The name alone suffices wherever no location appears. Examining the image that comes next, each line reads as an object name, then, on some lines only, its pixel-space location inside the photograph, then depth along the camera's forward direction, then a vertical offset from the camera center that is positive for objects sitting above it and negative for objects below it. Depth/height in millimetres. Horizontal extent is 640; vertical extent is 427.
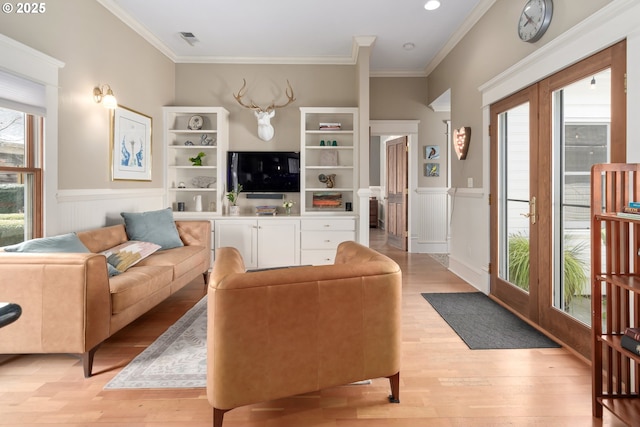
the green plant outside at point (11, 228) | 2656 -123
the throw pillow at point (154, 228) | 3811 -170
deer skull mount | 5184 +1400
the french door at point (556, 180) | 2330 +255
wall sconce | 3621 +1139
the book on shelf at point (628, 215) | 1619 -15
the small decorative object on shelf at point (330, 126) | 5172 +1193
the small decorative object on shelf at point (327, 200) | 5332 +167
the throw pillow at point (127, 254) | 2943 -356
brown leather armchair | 1631 -545
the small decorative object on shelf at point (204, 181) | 5375 +442
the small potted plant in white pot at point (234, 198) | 5164 +190
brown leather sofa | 2139 -525
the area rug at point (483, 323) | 2758 -943
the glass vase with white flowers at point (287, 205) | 5238 +93
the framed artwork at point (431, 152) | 6395 +1027
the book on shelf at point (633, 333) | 1659 -552
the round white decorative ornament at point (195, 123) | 5215 +1240
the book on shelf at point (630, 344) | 1641 -597
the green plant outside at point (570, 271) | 2613 -441
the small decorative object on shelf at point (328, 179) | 5379 +476
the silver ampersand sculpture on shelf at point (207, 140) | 5254 +1010
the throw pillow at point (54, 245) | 2379 -226
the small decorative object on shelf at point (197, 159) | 5219 +735
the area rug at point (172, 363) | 2191 -989
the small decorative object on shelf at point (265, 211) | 5202 +8
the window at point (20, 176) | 2652 +267
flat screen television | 5328 +596
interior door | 6652 +348
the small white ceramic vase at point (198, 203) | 5219 +113
